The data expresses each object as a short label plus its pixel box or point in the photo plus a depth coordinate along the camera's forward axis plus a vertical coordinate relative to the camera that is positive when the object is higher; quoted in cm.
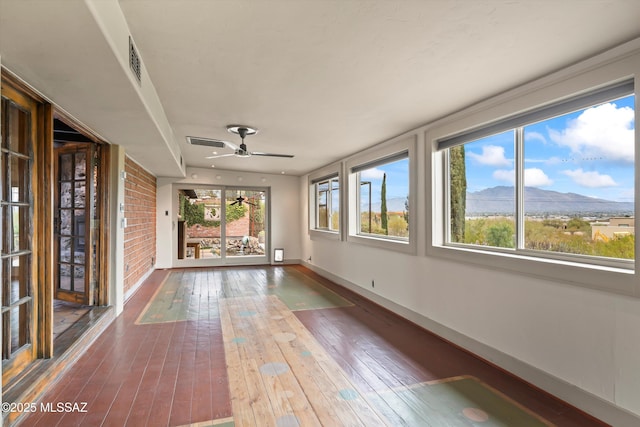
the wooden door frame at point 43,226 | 241 -9
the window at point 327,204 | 646 +22
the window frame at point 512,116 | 199 +48
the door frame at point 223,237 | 746 -57
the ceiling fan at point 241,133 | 392 +101
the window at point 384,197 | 403 +25
